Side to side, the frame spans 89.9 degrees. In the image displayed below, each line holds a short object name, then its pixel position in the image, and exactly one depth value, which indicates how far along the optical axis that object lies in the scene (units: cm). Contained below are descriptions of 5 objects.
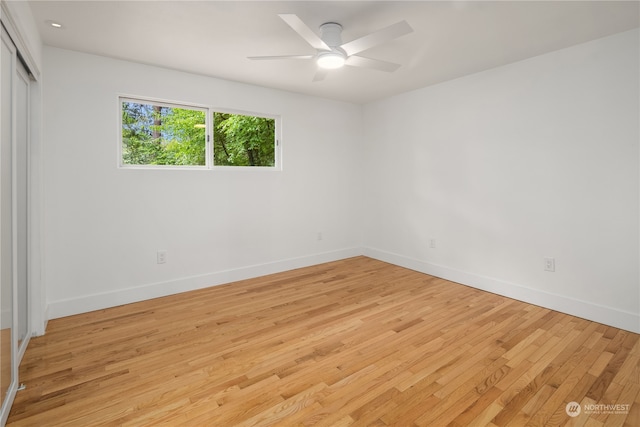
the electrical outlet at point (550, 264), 310
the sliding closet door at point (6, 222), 169
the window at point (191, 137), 334
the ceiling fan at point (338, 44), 200
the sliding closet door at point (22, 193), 223
